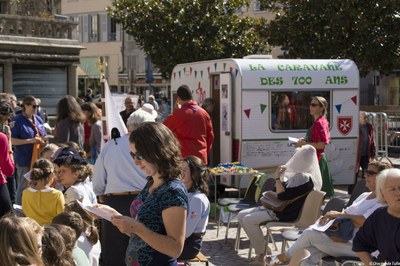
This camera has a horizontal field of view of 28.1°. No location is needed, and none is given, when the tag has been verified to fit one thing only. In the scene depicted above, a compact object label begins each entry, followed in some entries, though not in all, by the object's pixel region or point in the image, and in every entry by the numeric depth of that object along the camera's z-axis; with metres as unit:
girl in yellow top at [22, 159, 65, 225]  6.68
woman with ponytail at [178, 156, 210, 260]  6.57
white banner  7.41
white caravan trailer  12.93
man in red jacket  10.89
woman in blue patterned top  3.89
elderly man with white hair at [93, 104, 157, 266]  6.93
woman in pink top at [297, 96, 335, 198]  10.90
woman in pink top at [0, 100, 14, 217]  8.28
